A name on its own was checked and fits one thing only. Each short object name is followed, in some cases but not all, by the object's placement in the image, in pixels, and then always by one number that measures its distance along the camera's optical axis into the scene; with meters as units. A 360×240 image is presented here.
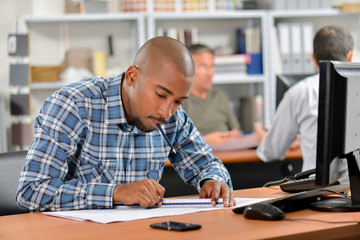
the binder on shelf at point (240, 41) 5.01
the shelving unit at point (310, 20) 4.92
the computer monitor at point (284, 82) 3.21
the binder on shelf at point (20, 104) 4.43
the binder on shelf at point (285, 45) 4.86
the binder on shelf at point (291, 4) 4.96
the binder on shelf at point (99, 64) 4.70
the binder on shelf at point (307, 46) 4.88
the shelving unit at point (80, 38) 4.84
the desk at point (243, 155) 3.05
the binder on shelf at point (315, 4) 4.97
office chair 1.81
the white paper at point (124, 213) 1.39
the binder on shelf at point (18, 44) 4.41
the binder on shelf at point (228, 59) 4.84
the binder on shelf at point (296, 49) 4.87
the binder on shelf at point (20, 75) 4.41
